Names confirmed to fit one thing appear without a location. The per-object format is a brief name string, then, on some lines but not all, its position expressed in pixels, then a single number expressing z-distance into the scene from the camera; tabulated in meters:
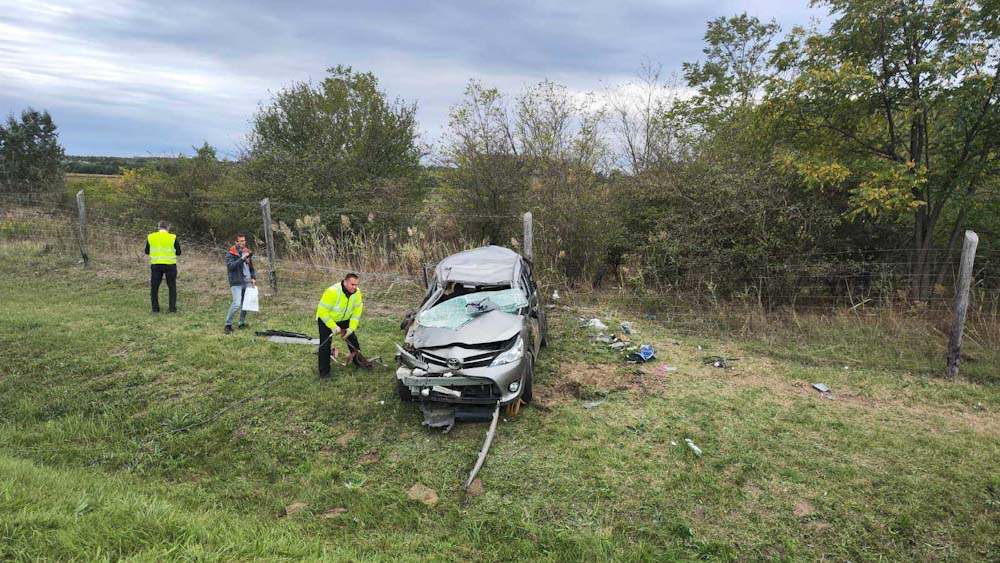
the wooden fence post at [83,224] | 12.29
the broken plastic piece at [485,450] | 3.88
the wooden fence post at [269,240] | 10.31
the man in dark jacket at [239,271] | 7.77
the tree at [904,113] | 7.72
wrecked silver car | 4.71
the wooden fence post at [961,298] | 6.04
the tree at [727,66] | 18.16
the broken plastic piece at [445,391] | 4.69
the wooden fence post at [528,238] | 8.75
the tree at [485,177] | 12.21
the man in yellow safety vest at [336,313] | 5.86
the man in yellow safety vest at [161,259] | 8.58
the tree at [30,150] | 31.08
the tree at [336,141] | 15.12
